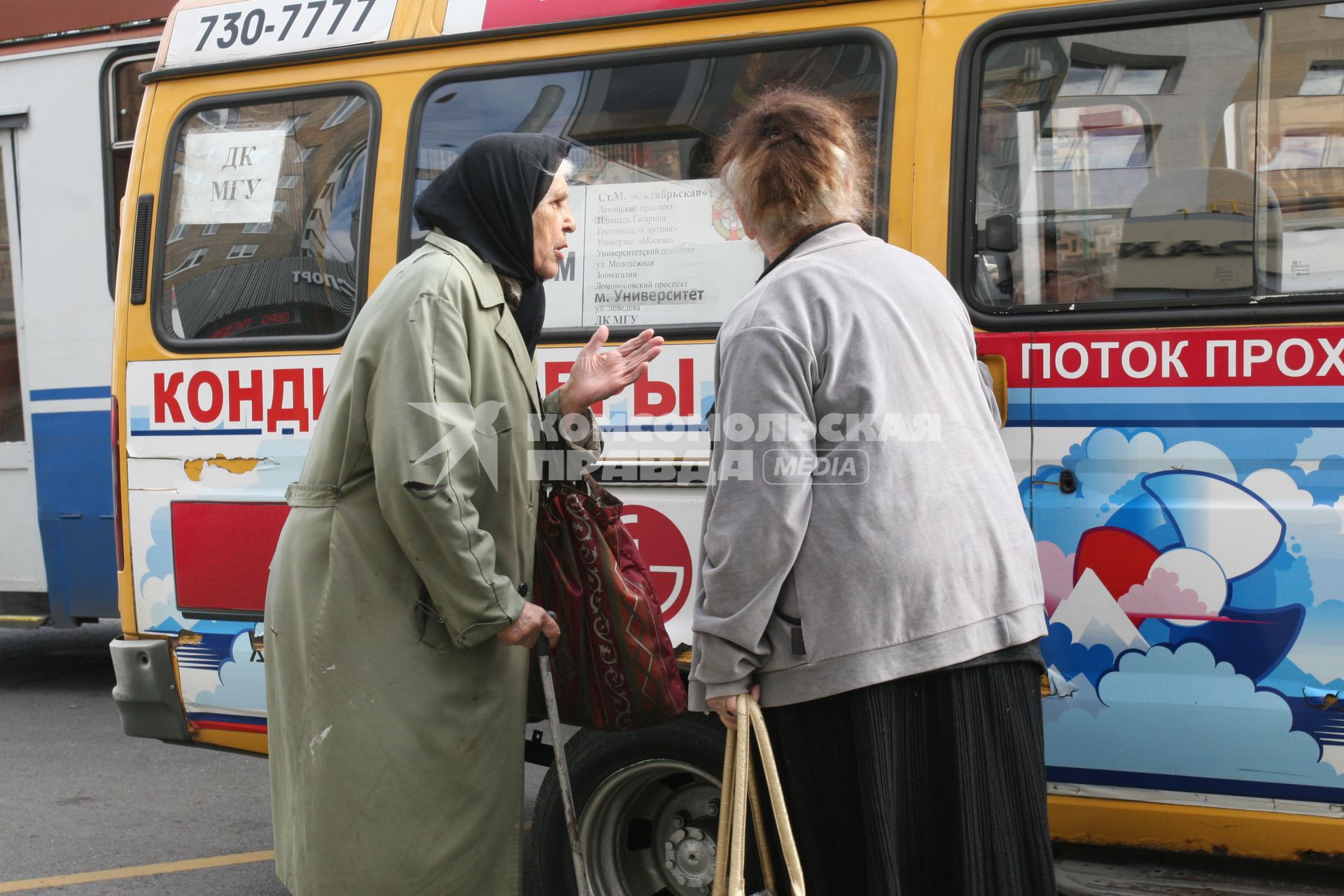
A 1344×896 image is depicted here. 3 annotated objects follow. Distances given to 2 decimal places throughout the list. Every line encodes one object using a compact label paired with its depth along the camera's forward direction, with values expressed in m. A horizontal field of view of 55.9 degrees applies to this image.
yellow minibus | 2.75
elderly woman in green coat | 2.37
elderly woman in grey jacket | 2.07
